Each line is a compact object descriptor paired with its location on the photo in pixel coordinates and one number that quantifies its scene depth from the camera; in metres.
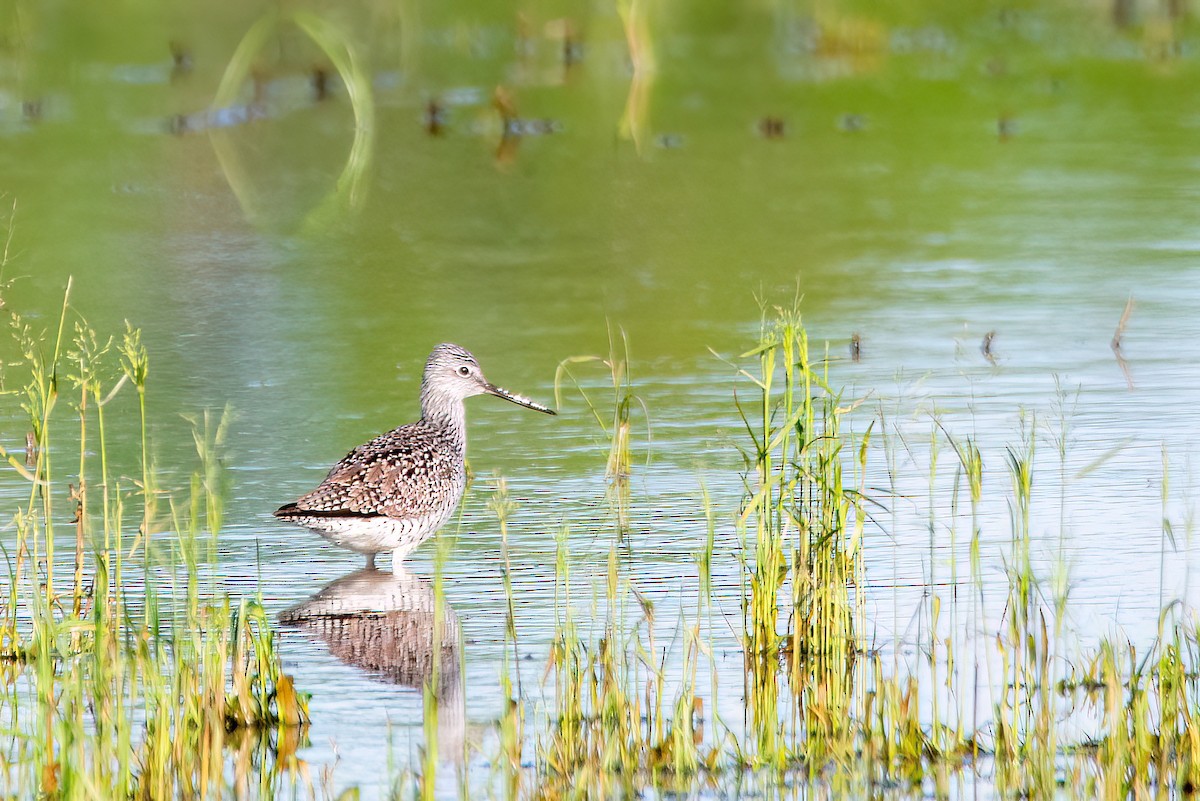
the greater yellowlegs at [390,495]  13.85
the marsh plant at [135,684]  9.59
